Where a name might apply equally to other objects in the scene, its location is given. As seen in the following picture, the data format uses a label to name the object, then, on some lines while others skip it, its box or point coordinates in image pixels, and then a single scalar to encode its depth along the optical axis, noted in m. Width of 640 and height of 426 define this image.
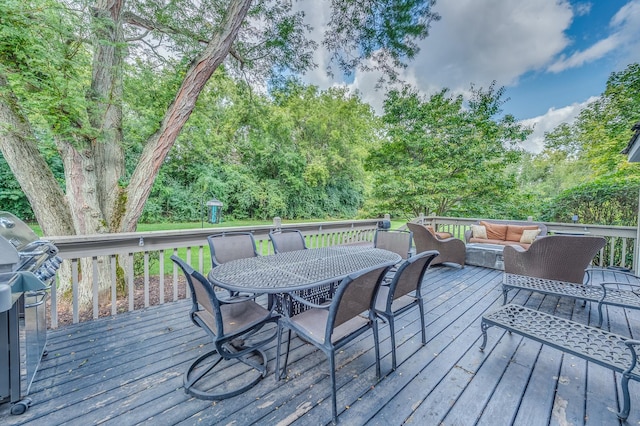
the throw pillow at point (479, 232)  5.95
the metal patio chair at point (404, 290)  1.98
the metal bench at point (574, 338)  1.54
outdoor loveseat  5.36
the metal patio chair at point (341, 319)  1.54
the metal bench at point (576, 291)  2.61
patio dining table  1.87
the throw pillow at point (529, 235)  5.27
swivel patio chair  1.65
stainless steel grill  1.41
